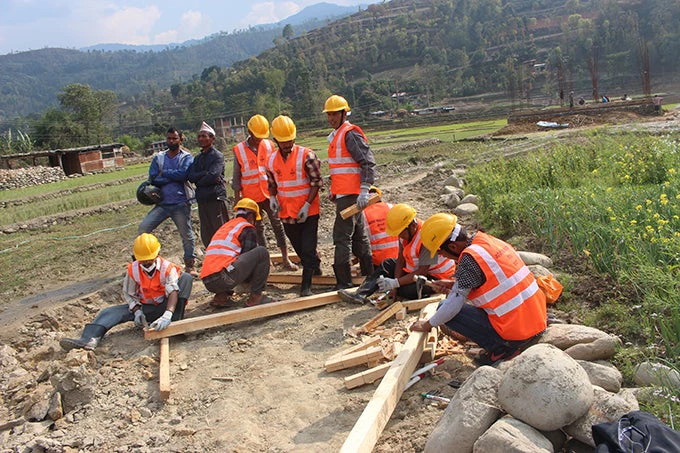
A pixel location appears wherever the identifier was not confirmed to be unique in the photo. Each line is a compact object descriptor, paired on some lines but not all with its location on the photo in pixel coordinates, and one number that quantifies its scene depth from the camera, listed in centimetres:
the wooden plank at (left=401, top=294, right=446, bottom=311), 537
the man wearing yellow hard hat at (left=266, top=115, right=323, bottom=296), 620
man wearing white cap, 707
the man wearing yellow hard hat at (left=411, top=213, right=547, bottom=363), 380
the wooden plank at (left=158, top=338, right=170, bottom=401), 451
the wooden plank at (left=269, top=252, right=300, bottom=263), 748
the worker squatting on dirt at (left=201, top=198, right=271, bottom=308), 583
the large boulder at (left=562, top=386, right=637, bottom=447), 284
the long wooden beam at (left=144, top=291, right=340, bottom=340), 548
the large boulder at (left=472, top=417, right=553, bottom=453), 267
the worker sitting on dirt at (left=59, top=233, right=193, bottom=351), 544
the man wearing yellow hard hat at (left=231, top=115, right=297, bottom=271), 716
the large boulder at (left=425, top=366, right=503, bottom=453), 297
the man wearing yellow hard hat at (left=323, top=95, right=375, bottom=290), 592
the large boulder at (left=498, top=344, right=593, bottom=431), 284
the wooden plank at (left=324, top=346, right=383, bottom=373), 439
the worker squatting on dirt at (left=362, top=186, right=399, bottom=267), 633
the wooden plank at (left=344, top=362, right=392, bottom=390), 420
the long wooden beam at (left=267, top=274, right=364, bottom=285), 661
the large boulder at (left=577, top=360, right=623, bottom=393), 338
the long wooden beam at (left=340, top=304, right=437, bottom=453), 321
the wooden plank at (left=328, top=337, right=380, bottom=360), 464
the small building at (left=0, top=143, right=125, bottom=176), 3278
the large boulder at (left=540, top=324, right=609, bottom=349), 388
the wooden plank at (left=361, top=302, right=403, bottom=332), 519
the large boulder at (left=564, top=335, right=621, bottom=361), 377
